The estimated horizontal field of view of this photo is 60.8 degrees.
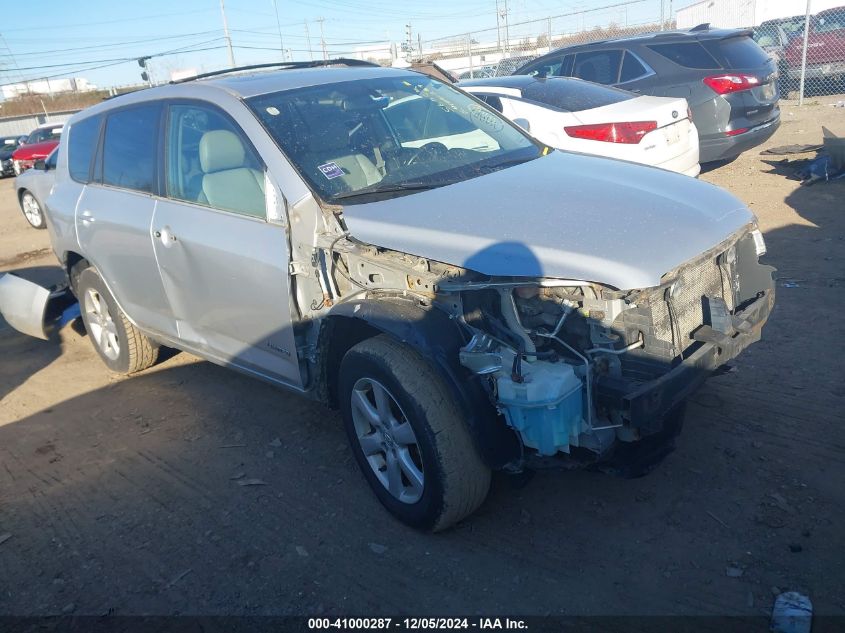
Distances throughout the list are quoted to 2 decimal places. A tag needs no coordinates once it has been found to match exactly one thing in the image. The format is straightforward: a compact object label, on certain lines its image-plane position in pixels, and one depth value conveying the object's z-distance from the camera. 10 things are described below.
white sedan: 6.79
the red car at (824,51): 15.83
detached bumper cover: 6.25
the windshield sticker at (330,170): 3.64
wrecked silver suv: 2.78
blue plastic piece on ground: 2.53
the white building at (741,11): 29.41
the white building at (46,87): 63.38
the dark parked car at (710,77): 8.88
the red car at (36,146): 21.38
